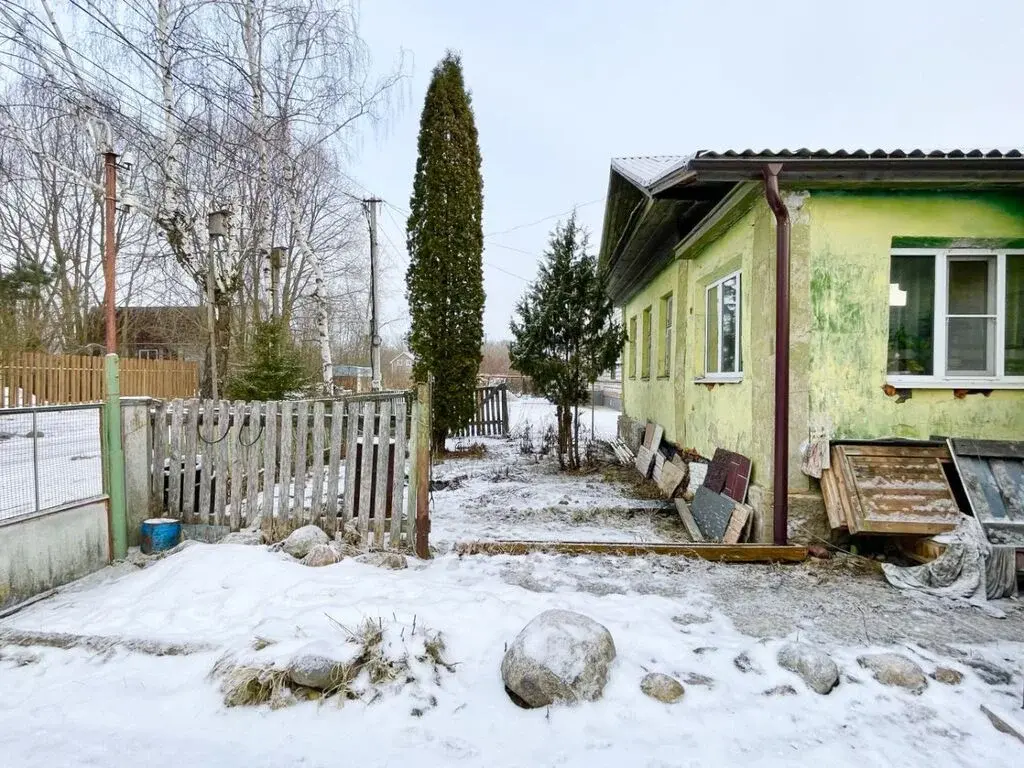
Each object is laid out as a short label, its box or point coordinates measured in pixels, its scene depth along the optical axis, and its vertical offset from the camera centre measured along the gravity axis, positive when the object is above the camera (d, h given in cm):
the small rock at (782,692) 251 -152
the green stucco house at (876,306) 455 +60
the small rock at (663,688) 248 -150
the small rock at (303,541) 408 -130
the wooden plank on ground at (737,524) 490 -142
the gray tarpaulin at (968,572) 368 -143
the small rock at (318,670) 249 -140
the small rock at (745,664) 271 -151
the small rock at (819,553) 444 -152
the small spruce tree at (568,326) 864 +80
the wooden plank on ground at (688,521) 544 -163
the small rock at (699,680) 258 -152
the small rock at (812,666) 254 -147
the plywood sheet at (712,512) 525 -146
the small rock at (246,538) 432 -134
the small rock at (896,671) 256 -149
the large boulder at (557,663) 244 -137
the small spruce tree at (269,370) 813 +8
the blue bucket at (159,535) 438 -132
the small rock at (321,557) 390 -136
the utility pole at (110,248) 425 +104
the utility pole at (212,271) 771 +178
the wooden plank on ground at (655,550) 440 -149
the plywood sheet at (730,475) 513 -104
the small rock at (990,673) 264 -154
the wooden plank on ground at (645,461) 841 -145
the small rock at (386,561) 402 -142
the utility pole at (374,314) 1278 +158
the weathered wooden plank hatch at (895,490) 407 -94
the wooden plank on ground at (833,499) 426 -104
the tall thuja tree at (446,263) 1087 +233
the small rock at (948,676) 261 -152
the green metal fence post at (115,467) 429 -74
